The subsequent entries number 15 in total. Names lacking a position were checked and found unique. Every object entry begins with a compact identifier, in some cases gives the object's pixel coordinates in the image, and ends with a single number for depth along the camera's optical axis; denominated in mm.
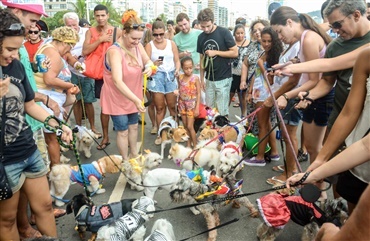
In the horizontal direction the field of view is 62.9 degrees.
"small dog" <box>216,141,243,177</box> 3852
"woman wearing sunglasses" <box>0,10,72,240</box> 2039
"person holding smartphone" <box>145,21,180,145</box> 5504
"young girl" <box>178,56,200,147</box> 5430
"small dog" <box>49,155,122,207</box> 3607
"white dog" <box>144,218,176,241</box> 2402
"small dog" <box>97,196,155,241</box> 2520
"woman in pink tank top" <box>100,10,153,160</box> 3727
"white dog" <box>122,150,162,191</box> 4008
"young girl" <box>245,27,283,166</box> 4344
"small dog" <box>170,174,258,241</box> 3123
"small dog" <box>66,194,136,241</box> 2801
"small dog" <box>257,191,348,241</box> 2580
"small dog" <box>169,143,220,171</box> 4469
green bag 4945
